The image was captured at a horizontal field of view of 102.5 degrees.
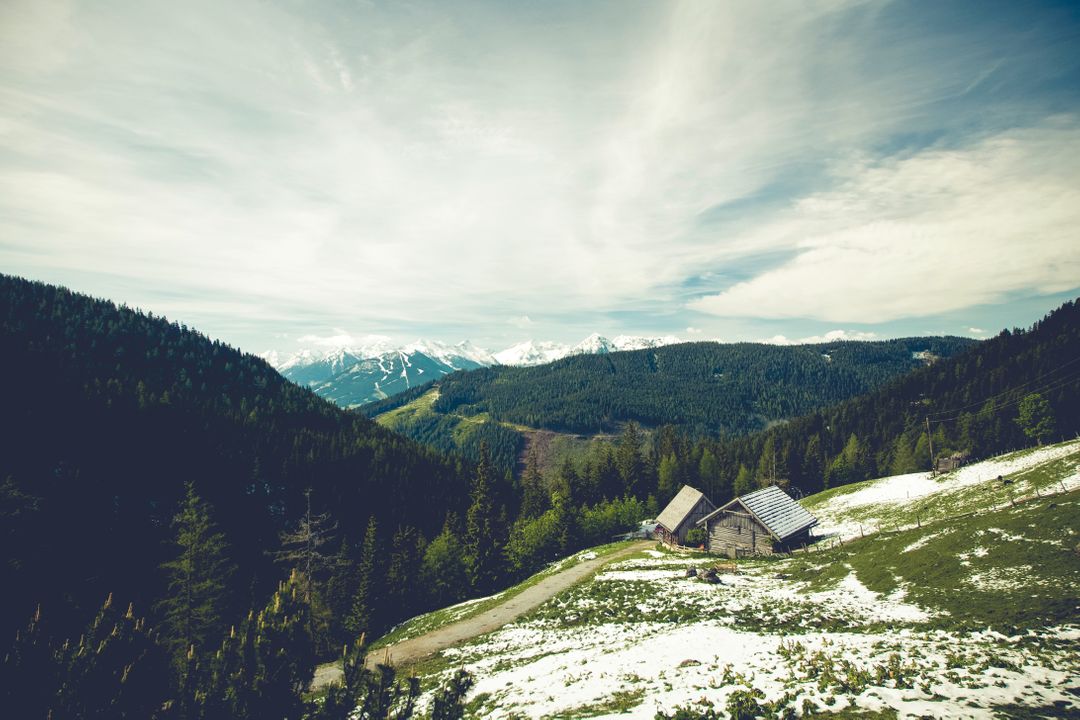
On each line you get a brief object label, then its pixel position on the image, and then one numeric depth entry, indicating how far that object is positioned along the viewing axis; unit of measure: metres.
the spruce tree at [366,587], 46.31
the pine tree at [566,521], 68.38
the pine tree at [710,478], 98.88
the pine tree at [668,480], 92.50
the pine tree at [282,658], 8.72
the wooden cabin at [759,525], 48.44
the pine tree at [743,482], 96.75
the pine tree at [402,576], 52.28
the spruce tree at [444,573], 54.69
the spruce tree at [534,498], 78.69
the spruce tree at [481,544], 56.78
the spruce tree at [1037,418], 70.38
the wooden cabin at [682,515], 63.94
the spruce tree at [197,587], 33.16
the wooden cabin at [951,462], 71.96
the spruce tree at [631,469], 92.94
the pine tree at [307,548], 35.69
